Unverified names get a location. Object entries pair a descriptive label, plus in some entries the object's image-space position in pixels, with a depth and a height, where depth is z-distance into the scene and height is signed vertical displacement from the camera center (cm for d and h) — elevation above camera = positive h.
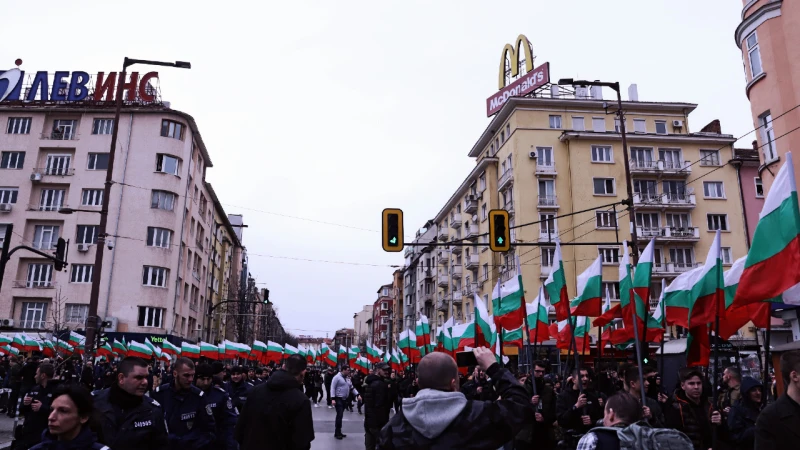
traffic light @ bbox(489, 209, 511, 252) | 1583 +333
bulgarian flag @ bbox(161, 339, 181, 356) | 3641 +92
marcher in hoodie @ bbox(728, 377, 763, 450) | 604 -43
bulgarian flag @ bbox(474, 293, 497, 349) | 1759 +104
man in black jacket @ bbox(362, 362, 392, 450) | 1278 -84
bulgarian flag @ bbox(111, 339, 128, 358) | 3638 +89
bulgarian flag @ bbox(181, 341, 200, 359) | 3475 +77
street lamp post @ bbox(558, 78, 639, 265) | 1814 +630
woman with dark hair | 362 -34
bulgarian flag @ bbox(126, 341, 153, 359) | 3334 +72
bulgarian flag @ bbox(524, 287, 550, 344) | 1678 +122
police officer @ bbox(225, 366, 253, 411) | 1073 -39
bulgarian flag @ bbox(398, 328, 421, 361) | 2785 +92
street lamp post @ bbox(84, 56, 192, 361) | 1745 +338
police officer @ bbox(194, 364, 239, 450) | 697 -49
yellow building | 4578 +1352
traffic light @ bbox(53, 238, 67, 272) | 1955 +329
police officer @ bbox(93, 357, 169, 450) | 472 -37
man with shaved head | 345 -28
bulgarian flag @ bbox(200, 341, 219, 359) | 3438 +76
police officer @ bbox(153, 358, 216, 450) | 632 -45
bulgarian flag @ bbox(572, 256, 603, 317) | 1134 +125
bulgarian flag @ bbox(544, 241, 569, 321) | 1174 +144
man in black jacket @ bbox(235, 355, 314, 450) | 587 -49
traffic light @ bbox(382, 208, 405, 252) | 1600 +333
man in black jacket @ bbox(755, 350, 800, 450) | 384 -32
